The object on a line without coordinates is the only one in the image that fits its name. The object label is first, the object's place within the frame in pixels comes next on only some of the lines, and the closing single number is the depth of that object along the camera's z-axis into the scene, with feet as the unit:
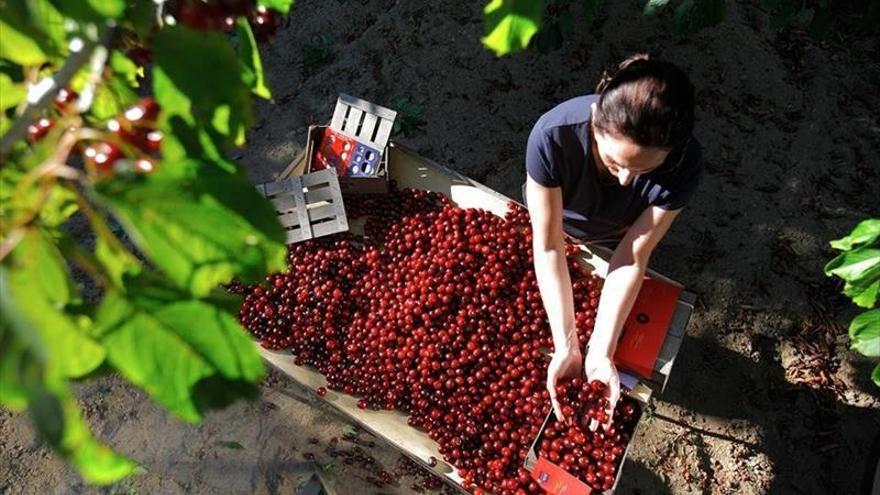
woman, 5.57
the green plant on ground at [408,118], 11.78
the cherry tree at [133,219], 1.89
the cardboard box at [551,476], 6.56
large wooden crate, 7.43
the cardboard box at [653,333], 7.36
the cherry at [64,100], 2.94
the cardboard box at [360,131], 8.65
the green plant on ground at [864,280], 4.69
